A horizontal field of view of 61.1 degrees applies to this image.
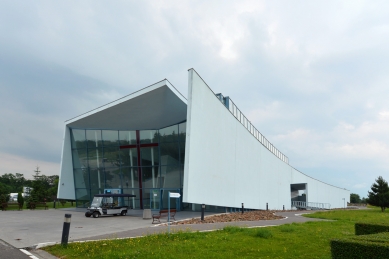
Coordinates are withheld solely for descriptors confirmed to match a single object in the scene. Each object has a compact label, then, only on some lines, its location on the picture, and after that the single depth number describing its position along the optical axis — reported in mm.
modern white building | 23172
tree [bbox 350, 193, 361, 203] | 125288
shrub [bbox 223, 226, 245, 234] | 12476
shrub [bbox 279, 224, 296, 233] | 12984
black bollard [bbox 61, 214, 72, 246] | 9833
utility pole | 54844
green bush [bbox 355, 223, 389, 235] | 9078
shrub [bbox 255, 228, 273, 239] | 11094
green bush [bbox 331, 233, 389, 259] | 5882
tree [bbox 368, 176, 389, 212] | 40531
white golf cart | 23312
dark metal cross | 33000
